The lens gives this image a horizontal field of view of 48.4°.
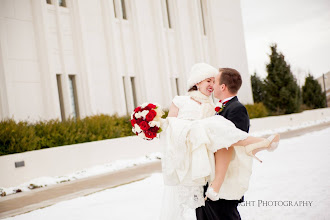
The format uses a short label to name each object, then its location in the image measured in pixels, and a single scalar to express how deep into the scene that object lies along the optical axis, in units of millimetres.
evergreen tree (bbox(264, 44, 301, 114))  31562
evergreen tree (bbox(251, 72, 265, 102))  42312
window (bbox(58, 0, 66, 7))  15359
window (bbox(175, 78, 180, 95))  21172
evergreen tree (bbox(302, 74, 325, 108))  46594
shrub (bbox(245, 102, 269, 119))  24844
